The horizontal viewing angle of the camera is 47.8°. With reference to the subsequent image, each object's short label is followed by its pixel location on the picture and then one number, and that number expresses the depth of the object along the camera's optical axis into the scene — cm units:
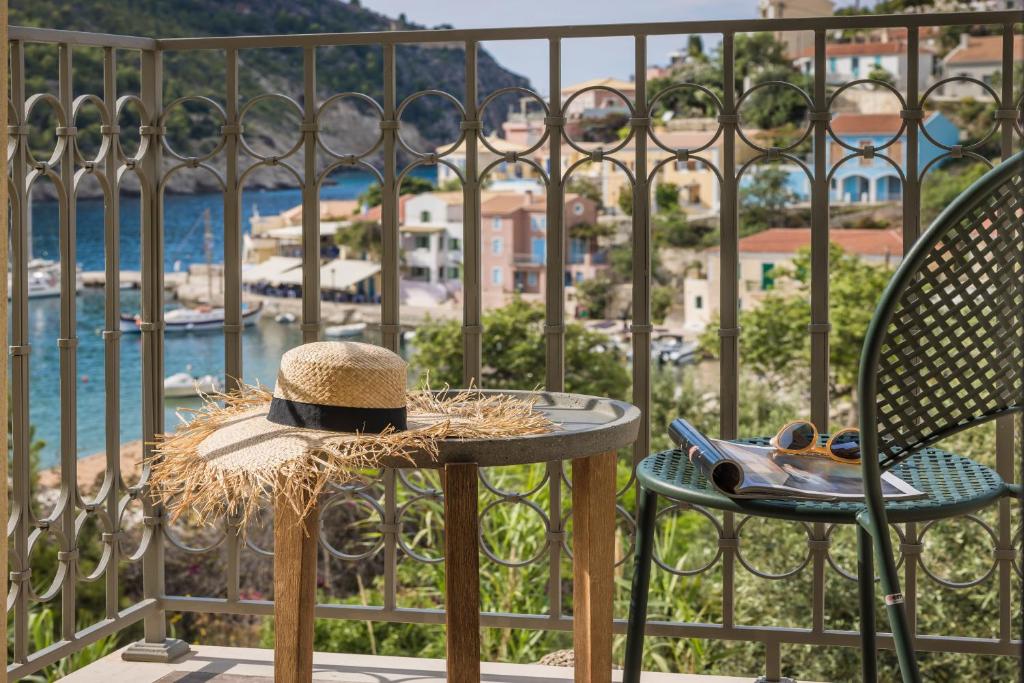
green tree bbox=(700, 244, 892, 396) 1948
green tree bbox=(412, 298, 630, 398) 1819
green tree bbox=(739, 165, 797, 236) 2400
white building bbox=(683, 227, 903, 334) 2170
